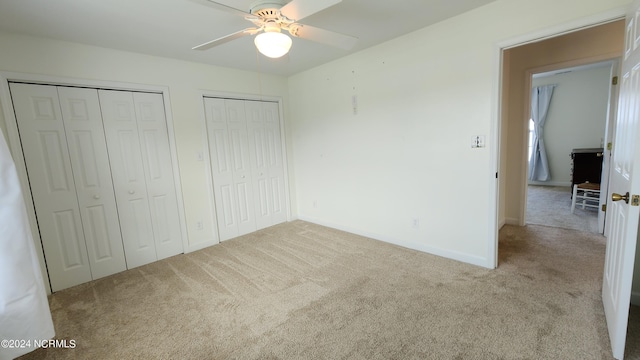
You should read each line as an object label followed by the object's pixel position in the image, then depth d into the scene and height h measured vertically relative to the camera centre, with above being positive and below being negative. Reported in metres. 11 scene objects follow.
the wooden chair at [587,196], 3.93 -1.02
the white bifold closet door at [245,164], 3.67 -0.20
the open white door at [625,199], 1.38 -0.38
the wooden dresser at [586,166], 4.74 -0.63
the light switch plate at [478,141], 2.50 -0.04
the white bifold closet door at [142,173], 2.88 -0.18
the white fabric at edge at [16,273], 1.08 -0.45
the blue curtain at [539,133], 6.12 +0.00
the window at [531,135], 6.44 -0.04
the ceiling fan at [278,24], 1.55 +0.81
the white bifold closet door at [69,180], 2.46 -0.18
